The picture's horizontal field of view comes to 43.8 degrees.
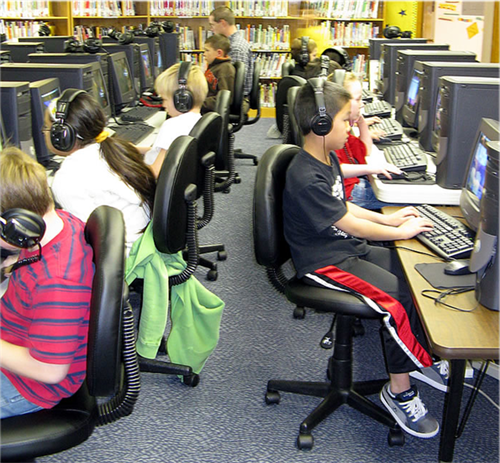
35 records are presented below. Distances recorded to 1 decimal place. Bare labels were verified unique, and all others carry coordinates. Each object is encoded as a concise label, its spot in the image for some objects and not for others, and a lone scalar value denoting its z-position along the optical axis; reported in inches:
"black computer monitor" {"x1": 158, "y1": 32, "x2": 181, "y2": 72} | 216.8
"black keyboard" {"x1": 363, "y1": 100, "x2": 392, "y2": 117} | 150.8
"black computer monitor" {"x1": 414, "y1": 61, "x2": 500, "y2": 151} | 100.5
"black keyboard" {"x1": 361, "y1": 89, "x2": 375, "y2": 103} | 176.6
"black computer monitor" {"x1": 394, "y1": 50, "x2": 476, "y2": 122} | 127.9
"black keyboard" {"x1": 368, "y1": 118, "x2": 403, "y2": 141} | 122.1
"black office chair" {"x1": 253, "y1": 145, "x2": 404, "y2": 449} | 69.8
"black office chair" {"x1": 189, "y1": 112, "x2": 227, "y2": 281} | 98.7
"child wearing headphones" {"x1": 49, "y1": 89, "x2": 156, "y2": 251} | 79.4
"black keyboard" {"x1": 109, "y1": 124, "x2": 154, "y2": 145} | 131.1
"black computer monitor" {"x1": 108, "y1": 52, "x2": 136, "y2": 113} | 148.0
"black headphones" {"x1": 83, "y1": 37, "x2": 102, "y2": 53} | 150.6
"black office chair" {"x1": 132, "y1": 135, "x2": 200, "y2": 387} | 76.8
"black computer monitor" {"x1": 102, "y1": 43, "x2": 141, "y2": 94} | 168.9
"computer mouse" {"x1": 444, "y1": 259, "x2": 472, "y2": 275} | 61.0
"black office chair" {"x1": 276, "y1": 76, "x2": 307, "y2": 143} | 163.5
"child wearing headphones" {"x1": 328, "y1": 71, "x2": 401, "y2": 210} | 102.8
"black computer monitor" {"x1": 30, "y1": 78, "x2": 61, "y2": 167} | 102.2
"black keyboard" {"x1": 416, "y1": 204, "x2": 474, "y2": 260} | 65.5
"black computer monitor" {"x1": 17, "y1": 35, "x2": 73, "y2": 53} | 194.4
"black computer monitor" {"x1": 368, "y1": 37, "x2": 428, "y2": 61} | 207.8
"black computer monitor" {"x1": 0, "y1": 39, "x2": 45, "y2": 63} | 180.1
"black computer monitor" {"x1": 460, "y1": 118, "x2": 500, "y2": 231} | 68.8
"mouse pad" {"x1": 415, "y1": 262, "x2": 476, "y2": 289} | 59.3
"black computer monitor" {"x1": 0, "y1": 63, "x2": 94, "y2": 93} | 119.4
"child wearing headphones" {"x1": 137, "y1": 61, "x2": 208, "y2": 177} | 112.7
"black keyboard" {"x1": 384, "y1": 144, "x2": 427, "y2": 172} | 93.8
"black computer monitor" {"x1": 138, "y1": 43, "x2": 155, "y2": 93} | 179.3
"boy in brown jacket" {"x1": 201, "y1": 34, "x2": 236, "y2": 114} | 186.7
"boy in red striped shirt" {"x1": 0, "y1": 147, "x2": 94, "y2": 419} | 47.3
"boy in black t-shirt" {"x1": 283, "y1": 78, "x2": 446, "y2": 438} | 69.6
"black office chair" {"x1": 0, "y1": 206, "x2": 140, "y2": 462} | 47.0
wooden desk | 49.4
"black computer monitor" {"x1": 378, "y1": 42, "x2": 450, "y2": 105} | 162.9
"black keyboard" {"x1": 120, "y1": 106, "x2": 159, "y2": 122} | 152.8
